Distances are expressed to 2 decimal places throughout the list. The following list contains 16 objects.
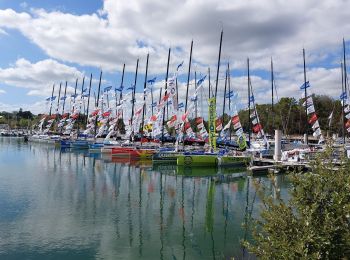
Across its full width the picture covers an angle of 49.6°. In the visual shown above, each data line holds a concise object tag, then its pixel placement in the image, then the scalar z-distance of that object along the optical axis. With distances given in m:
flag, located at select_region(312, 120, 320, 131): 55.66
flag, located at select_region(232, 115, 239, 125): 54.81
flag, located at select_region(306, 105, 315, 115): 54.75
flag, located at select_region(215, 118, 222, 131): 56.56
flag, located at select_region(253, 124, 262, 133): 59.00
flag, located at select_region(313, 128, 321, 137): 55.98
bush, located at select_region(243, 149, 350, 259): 7.70
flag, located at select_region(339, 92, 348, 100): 59.97
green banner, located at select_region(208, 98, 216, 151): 51.50
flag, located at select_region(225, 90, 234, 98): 58.85
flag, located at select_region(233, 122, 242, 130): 54.49
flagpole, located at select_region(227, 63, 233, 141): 60.22
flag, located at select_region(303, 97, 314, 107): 55.03
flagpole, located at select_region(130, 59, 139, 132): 72.18
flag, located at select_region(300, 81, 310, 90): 56.09
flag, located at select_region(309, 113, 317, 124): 55.72
